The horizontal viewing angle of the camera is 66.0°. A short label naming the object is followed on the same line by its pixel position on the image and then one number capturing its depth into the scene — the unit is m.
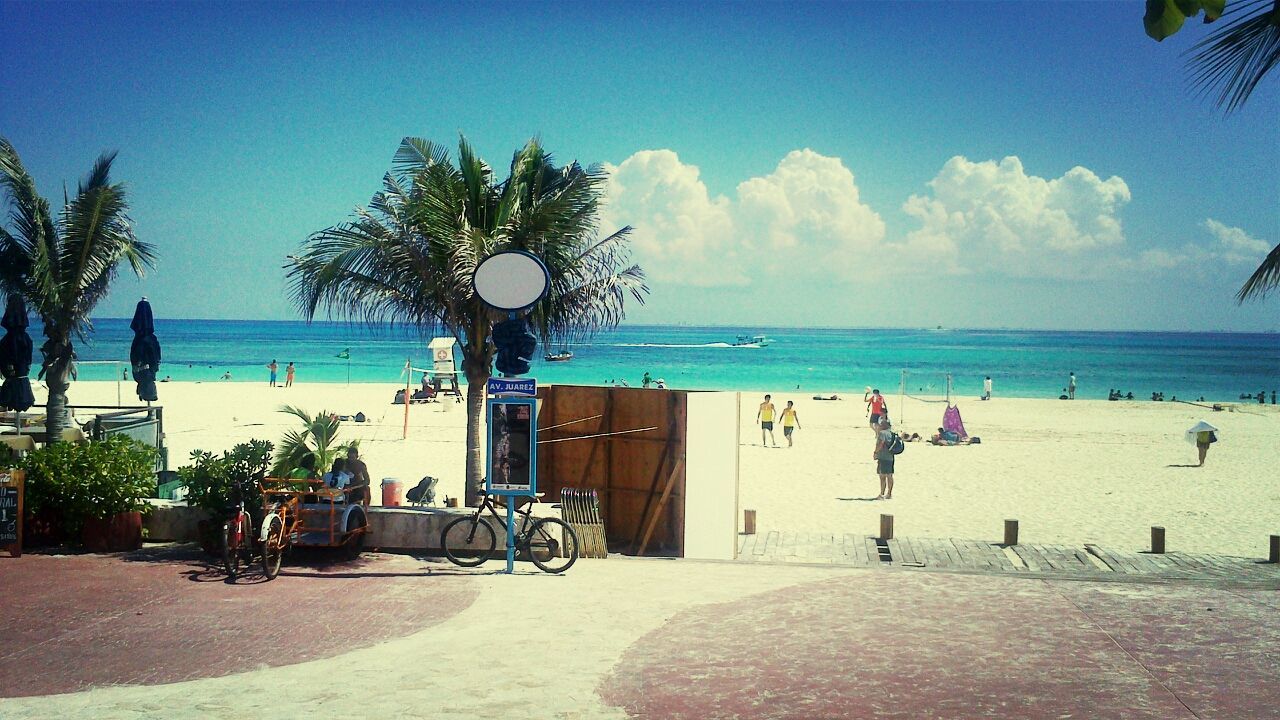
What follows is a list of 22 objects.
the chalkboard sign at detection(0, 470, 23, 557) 9.84
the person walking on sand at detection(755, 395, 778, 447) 28.02
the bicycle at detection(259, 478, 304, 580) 9.14
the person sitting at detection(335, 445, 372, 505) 10.44
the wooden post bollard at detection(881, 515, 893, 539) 13.40
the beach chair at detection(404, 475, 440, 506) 13.22
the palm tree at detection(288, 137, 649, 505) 11.97
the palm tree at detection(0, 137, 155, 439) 14.36
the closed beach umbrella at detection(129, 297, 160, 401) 13.74
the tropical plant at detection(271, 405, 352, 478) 12.66
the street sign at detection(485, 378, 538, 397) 9.90
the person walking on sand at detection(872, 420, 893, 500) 18.58
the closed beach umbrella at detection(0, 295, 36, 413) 13.48
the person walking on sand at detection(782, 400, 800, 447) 27.28
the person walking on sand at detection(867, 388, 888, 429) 28.62
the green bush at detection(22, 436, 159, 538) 10.10
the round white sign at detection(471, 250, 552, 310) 10.03
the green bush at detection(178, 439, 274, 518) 9.95
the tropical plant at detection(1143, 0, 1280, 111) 7.64
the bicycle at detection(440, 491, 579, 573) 10.02
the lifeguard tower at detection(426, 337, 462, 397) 35.06
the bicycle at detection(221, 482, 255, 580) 9.05
